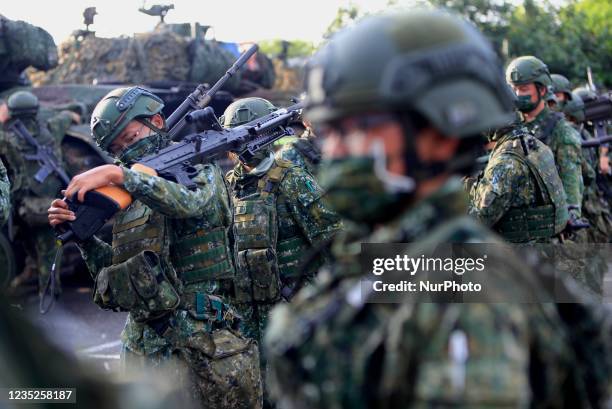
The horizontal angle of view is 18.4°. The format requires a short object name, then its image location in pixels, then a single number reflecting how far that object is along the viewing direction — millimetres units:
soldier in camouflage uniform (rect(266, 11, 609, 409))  3569
